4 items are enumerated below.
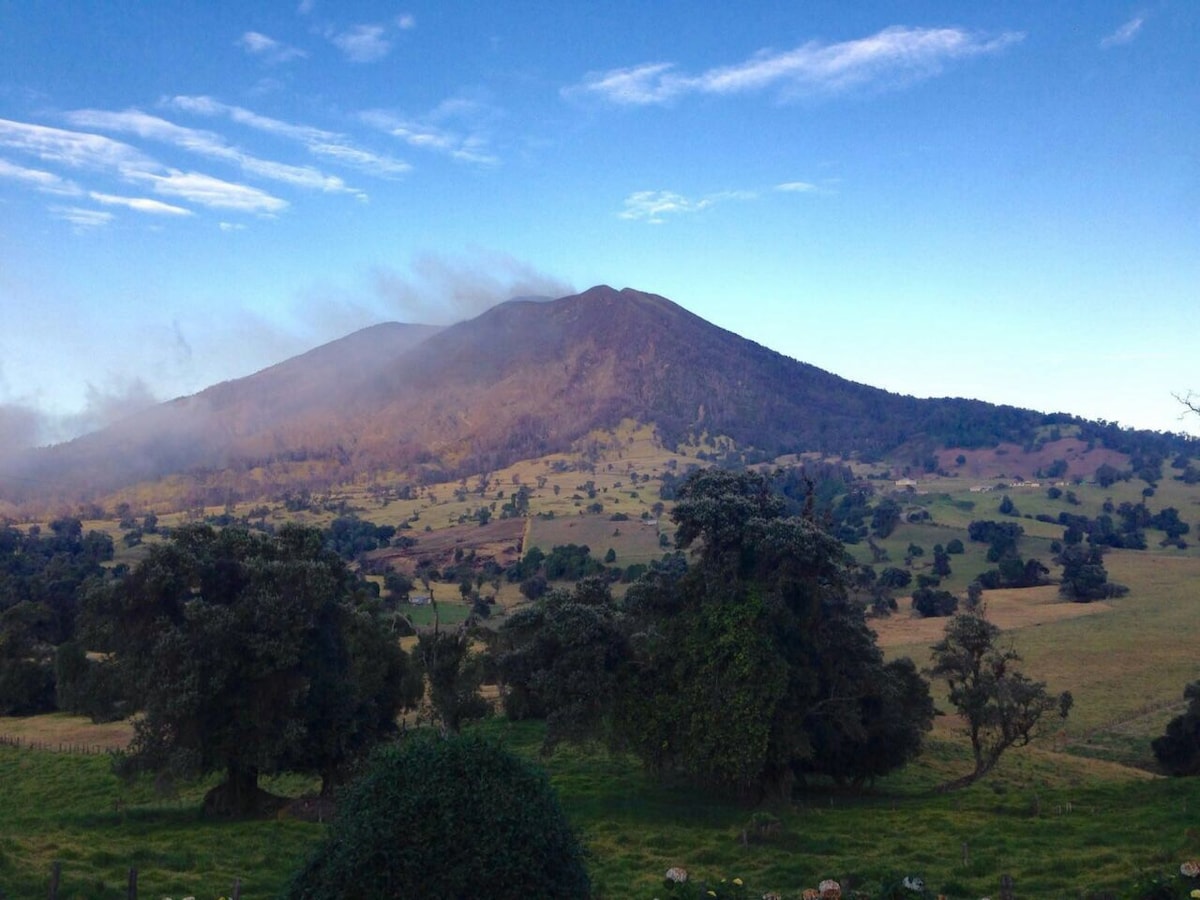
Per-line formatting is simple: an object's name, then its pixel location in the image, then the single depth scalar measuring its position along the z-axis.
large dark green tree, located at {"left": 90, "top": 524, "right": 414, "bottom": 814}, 22.75
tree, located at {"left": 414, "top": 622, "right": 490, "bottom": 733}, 31.28
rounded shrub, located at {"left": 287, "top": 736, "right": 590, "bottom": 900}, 11.69
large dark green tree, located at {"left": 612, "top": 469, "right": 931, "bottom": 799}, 22.83
